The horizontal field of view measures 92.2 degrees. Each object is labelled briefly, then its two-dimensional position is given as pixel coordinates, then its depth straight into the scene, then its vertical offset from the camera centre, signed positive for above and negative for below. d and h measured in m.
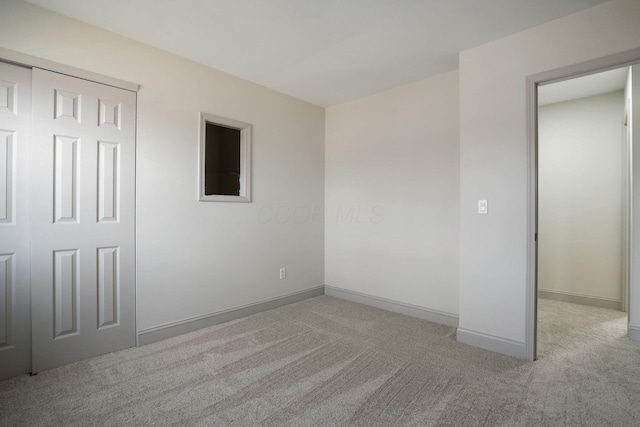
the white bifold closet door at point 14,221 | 2.12 -0.08
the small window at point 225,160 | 3.16 +0.63
